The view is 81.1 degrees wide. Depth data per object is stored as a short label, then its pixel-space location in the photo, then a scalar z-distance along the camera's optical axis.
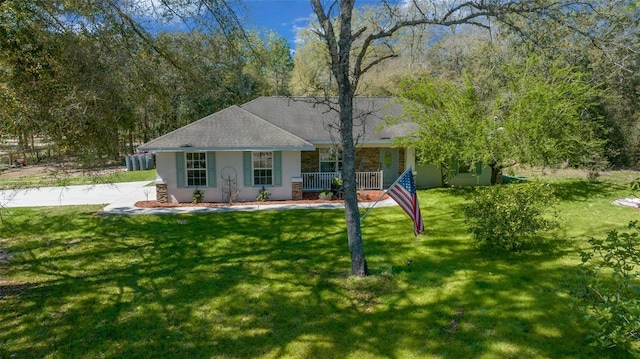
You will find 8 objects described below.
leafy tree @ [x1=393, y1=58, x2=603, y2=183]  12.67
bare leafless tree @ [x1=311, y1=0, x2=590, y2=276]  6.13
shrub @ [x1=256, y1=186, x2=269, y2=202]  14.55
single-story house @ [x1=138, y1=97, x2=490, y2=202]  14.16
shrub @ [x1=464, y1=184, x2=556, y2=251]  7.80
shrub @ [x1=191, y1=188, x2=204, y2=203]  14.23
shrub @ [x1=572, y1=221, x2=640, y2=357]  3.34
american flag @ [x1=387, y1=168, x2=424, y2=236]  7.48
